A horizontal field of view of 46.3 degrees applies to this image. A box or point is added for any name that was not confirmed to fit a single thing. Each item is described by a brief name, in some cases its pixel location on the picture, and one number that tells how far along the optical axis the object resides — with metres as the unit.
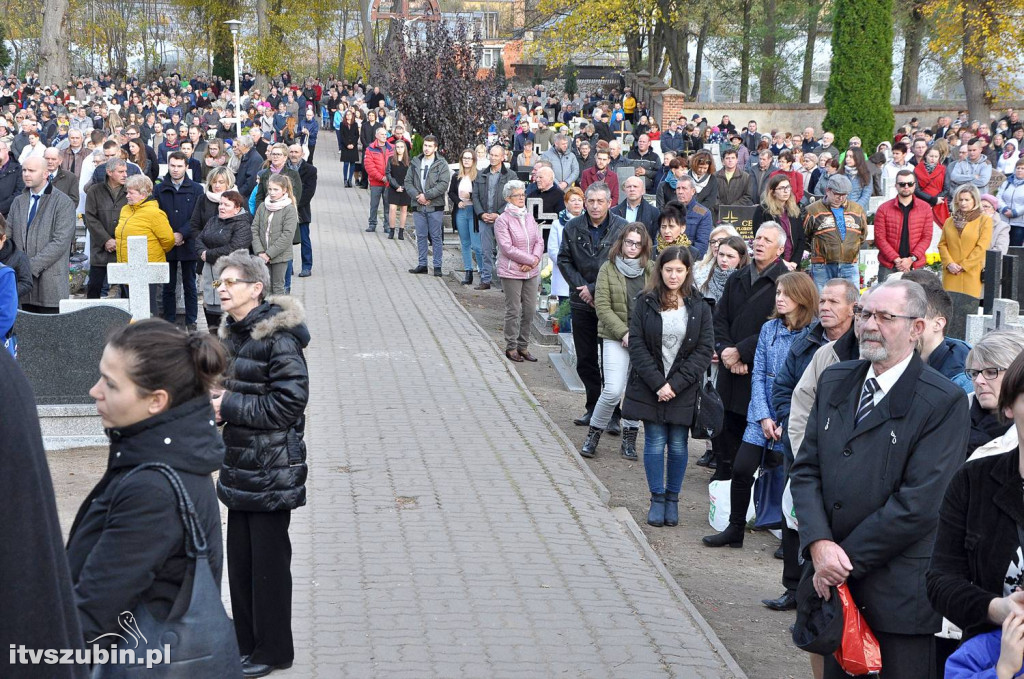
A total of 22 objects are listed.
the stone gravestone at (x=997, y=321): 7.72
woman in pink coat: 12.29
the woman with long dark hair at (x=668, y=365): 7.91
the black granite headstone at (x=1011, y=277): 9.54
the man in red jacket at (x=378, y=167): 20.53
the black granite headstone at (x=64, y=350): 8.73
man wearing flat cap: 10.87
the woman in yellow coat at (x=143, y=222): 11.75
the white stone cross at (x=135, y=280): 8.93
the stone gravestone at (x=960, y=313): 9.06
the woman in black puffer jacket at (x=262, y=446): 5.06
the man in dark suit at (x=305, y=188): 16.24
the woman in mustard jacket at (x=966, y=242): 12.20
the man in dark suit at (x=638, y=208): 11.66
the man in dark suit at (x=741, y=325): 7.96
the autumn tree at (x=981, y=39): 33.34
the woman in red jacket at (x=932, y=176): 19.98
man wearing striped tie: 4.29
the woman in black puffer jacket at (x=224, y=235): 11.81
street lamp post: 26.42
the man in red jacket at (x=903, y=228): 12.61
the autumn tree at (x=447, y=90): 22.23
